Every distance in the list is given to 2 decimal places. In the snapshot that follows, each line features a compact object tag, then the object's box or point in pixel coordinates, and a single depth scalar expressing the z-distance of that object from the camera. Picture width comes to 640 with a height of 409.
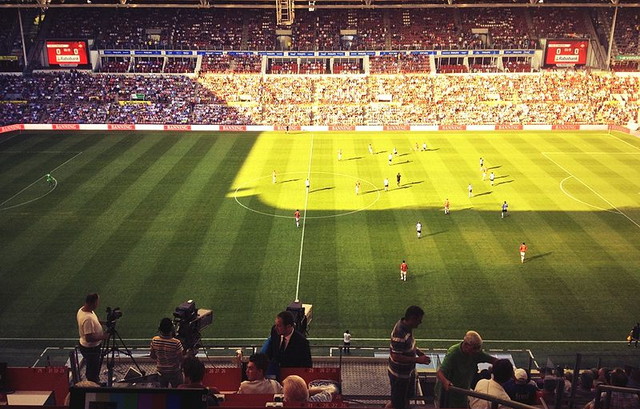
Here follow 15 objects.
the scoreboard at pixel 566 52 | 71.12
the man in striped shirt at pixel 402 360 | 10.15
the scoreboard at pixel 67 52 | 70.25
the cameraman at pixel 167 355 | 10.69
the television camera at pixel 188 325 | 12.49
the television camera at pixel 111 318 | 11.96
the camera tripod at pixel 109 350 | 11.89
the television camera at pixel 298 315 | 12.93
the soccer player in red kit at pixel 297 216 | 33.53
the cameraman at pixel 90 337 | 12.32
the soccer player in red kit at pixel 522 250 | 28.69
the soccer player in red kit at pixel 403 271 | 26.89
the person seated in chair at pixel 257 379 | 9.04
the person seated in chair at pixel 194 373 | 8.00
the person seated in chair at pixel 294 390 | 7.50
